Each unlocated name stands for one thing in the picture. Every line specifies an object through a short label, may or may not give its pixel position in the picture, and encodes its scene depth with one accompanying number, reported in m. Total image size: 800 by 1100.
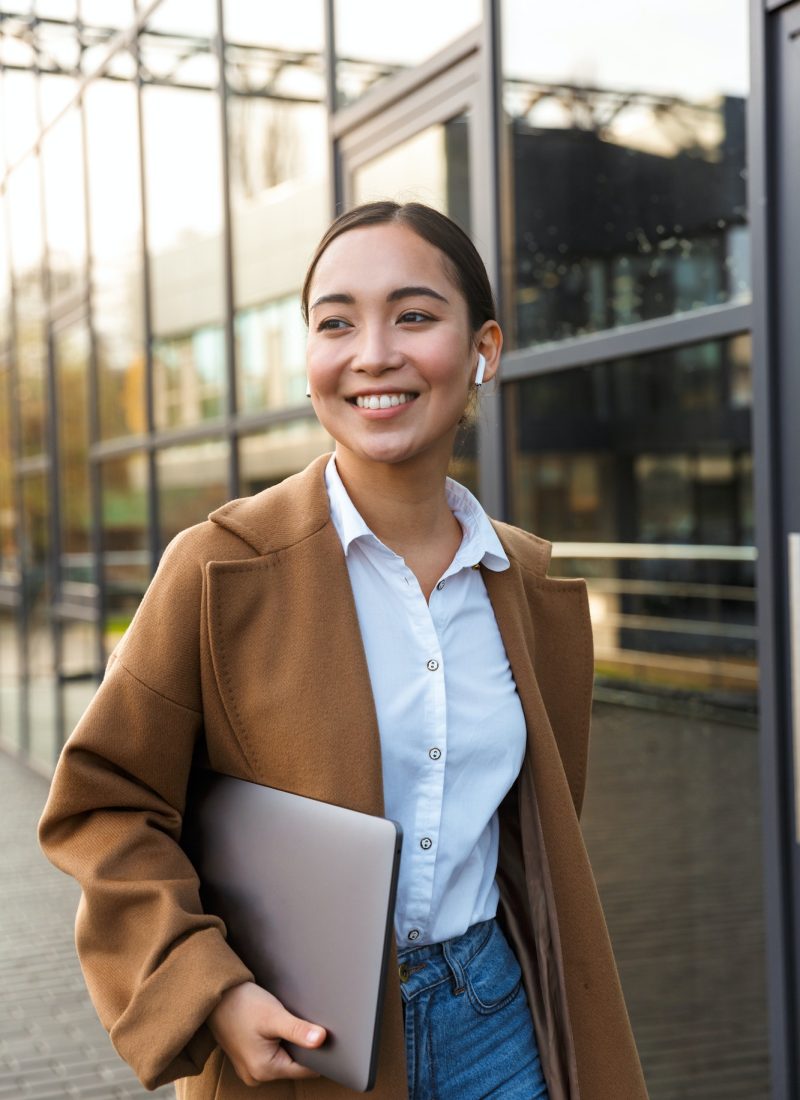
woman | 1.62
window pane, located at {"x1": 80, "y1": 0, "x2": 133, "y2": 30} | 8.43
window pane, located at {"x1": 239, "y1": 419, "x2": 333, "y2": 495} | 5.88
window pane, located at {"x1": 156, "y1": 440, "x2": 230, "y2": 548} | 7.12
